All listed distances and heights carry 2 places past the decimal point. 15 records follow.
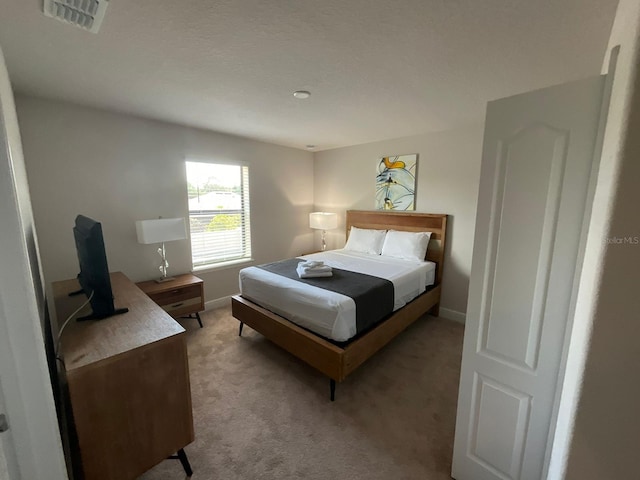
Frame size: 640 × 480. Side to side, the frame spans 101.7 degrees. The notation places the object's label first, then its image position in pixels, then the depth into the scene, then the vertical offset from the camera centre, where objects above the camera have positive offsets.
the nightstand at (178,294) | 2.77 -1.04
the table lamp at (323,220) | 4.32 -0.35
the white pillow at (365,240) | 3.72 -0.60
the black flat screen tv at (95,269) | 1.32 -0.38
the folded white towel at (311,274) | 2.63 -0.75
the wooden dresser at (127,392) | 1.13 -0.89
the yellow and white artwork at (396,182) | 3.54 +0.24
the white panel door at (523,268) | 1.01 -0.29
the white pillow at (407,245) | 3.33 -0.59
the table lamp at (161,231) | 2.68 -0.34
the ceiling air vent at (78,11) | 1.12 +0.83
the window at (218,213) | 3.38 -0.19
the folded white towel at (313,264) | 2.71 -0.68
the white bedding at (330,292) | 2.04 -0.85
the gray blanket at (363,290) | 2.17 -0.79
